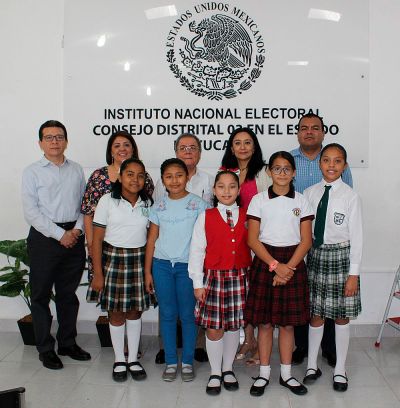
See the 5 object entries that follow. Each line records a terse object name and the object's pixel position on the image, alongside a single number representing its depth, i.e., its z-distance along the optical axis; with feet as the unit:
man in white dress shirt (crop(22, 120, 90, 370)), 9.45
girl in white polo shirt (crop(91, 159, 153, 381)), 8.71
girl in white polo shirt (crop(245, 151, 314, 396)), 8.10
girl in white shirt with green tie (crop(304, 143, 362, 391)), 8.23
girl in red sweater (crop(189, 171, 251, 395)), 8.21
